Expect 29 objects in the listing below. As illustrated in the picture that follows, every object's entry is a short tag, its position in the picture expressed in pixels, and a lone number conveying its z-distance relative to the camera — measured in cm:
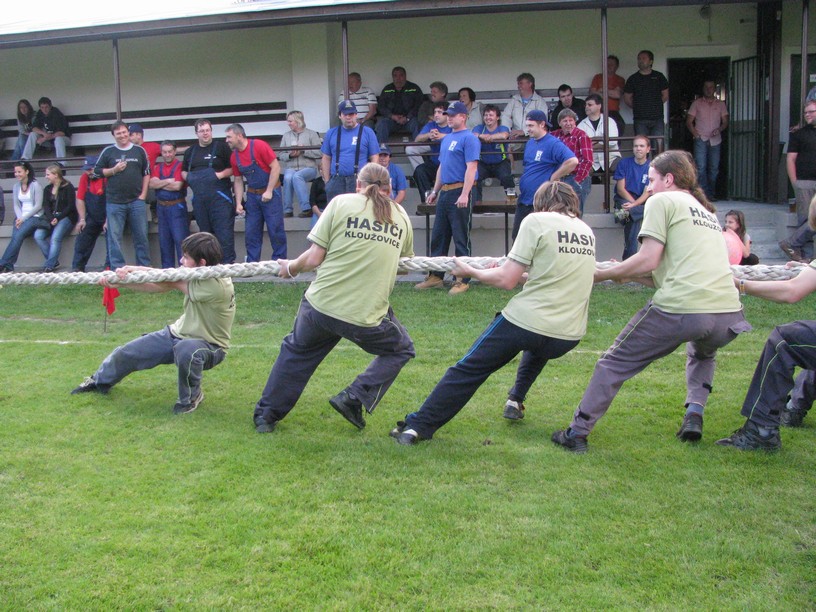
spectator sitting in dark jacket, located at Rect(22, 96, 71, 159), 1540
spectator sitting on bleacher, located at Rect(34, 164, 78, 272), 1309
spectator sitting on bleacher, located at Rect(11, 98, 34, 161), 1548
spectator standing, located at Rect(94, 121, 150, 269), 1173
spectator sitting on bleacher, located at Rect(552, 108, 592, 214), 1054
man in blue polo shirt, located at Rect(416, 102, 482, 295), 1009
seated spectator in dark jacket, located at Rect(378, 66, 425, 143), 1376
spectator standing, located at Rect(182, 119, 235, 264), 1157
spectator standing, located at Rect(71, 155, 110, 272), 1262
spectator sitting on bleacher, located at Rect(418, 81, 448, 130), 1302
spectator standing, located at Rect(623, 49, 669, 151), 1307
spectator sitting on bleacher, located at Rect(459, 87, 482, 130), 1328
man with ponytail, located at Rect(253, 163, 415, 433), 525
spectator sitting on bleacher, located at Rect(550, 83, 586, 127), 1298
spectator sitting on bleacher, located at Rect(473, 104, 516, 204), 1203
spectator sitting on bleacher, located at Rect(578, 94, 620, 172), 1220
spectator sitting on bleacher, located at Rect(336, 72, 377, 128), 1389
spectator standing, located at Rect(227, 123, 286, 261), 1138
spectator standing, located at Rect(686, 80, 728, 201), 1362
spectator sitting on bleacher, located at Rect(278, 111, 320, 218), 1306
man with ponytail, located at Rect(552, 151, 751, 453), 492
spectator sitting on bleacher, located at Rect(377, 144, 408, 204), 1135
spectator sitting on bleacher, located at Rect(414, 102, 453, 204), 1223
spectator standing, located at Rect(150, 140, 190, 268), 1199
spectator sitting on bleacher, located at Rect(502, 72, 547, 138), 1299
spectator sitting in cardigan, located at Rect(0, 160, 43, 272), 1310
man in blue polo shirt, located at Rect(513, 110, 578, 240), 973
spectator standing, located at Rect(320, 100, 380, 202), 1082
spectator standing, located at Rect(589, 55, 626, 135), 1341
